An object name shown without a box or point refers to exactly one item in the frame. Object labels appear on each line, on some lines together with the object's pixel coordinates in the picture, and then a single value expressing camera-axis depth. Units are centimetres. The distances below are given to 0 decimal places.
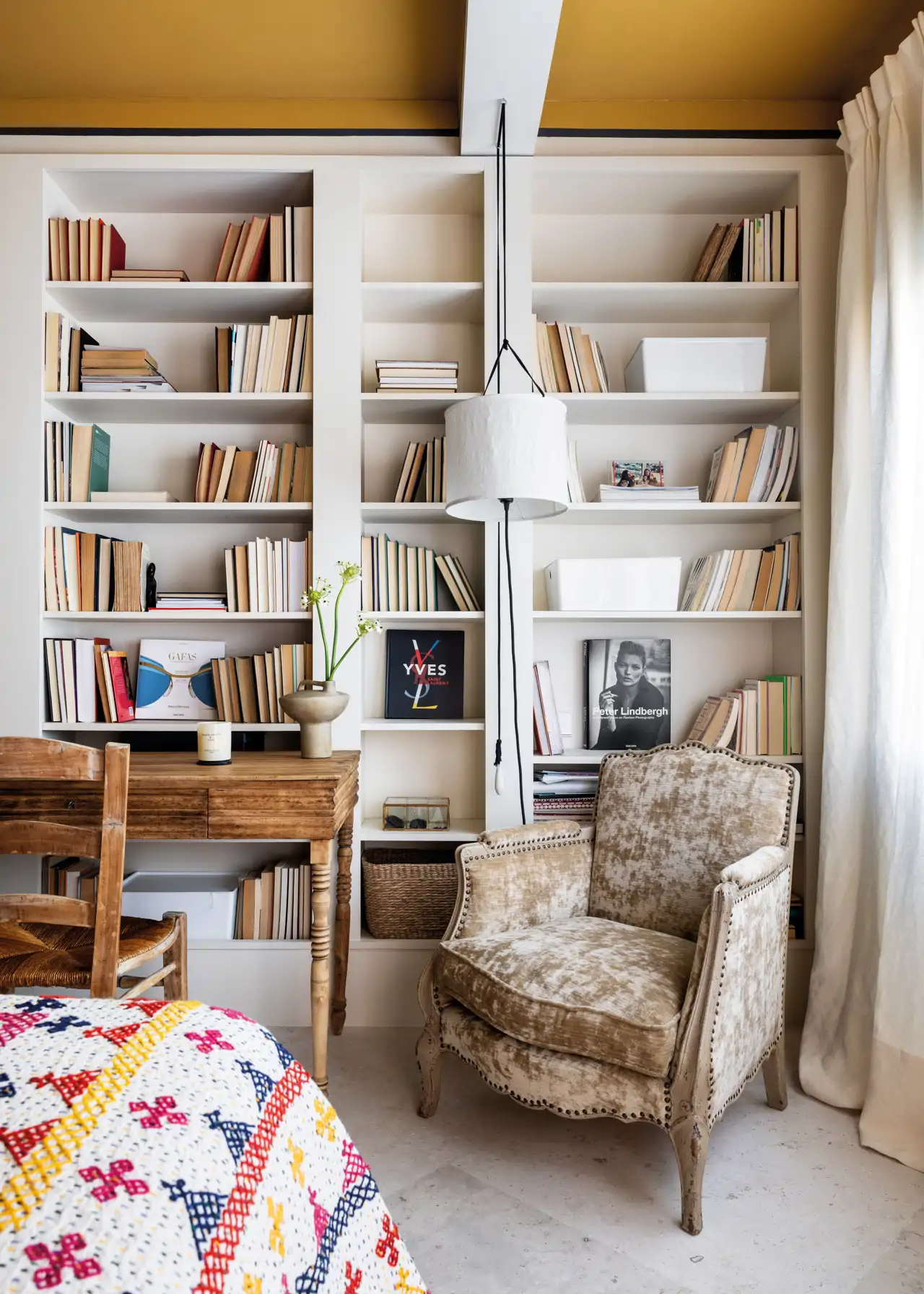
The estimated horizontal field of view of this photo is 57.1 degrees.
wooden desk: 202
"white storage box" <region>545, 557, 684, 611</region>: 264
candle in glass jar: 226
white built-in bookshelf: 260
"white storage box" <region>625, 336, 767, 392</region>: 265
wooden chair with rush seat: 159
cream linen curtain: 197
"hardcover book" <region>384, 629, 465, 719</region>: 280
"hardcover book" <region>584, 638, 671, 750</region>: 282
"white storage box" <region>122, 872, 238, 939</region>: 256
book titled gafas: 273
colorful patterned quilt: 62
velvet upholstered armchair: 166
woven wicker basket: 257
